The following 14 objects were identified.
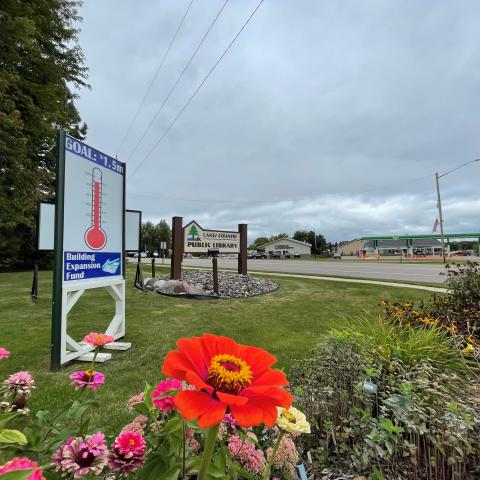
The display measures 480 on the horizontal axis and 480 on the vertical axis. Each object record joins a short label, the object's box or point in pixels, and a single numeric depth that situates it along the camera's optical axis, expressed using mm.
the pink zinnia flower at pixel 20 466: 699
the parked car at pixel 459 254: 56859
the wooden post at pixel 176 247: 11969
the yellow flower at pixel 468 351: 2568
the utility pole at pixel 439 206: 33306
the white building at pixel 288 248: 96500
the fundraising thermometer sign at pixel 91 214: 4473
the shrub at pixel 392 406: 1842
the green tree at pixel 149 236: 95969
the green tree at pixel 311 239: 96912
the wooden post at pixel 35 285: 9586
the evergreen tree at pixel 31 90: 13219
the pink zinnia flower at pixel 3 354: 1502
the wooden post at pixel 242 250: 14235
